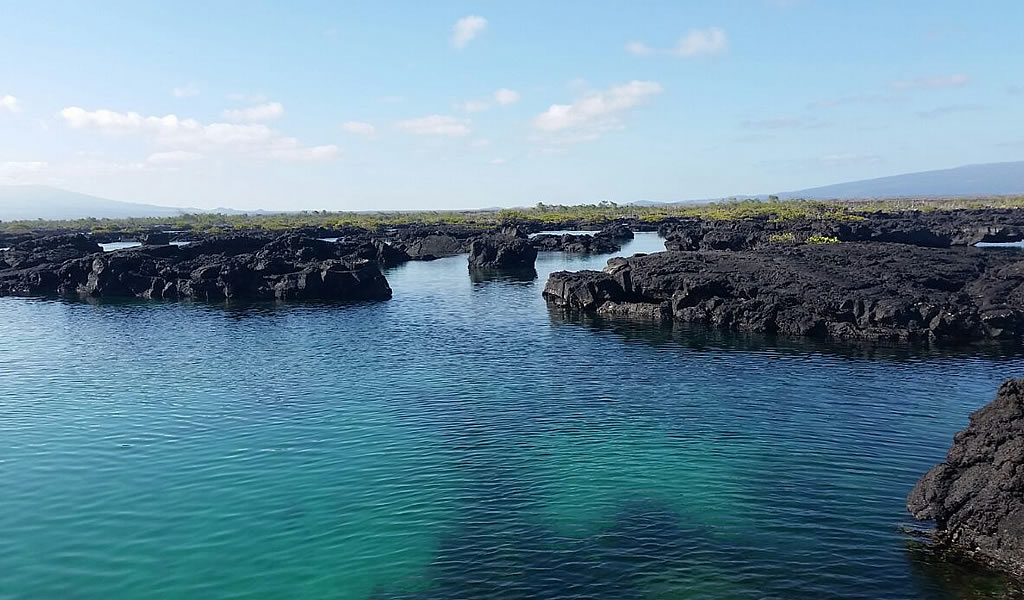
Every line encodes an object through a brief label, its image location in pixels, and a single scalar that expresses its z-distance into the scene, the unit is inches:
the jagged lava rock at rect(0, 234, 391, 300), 4195.4
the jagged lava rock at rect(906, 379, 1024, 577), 1048.2
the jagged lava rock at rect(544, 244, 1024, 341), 2682.1
